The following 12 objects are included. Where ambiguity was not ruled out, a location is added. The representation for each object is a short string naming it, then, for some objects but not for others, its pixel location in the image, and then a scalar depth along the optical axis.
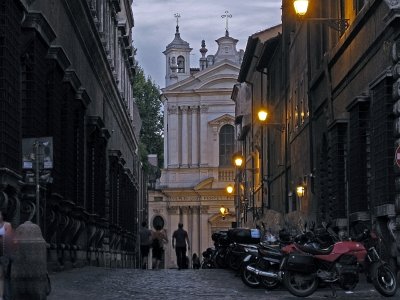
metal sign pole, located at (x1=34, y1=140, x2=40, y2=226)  16.88
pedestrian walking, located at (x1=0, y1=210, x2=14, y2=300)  14.82
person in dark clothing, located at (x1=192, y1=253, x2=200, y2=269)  68.12
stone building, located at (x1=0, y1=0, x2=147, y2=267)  19.94
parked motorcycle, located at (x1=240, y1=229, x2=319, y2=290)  22.17
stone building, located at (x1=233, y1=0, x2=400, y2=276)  22.09
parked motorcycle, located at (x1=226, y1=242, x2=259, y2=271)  24.29
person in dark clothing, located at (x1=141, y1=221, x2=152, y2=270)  43.28
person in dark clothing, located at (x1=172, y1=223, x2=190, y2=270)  41.31
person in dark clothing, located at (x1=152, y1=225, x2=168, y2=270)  41.38
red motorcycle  19.55
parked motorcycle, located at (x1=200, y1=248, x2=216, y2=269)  38.11
